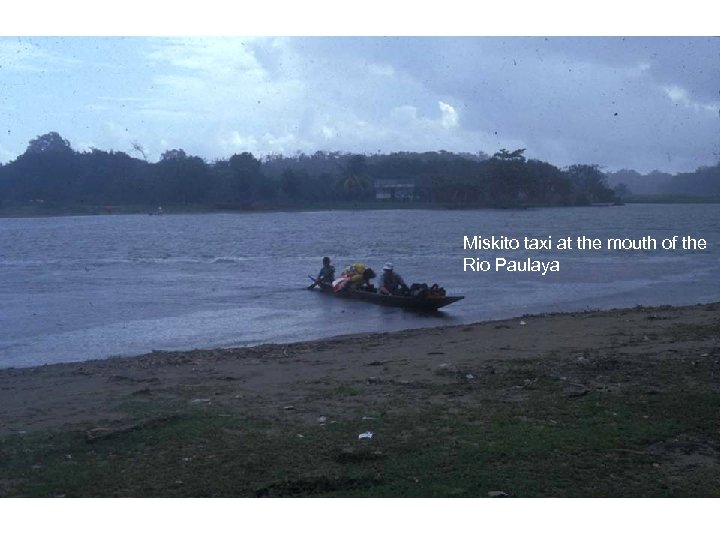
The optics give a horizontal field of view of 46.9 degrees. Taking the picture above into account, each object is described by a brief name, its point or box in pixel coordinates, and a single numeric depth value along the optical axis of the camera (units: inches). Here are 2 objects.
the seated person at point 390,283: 815.7
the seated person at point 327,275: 972.4
